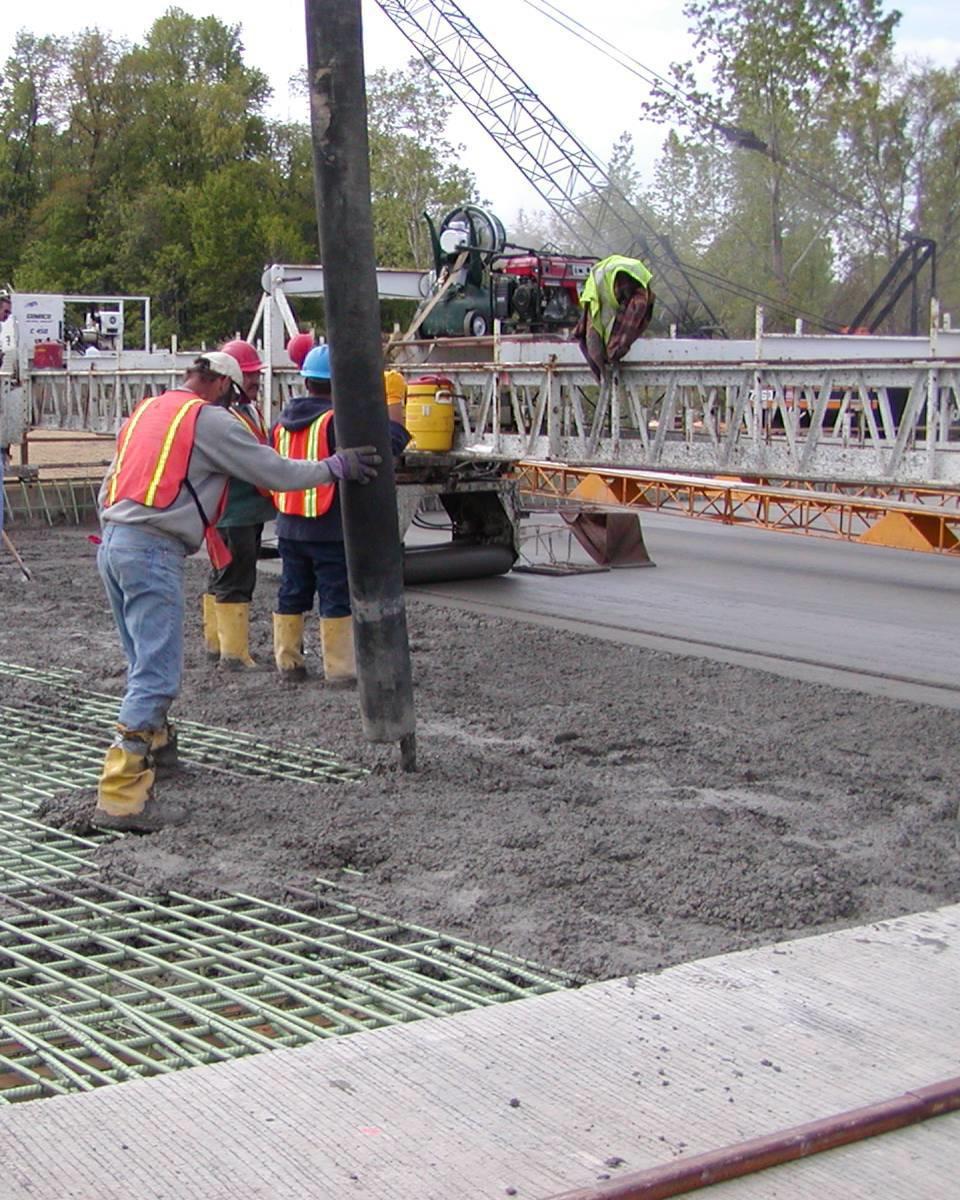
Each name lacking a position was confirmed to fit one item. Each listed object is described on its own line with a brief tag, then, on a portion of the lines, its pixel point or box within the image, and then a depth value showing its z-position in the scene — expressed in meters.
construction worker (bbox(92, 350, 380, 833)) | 6.12
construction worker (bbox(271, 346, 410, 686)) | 8.70
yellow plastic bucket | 13.91
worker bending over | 11.91
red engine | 16.80
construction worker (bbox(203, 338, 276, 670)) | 9.10
